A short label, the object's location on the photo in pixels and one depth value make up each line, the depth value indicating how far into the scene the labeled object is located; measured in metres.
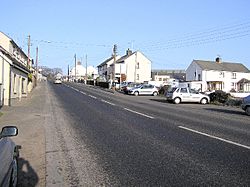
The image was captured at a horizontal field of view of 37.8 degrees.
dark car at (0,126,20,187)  4.29
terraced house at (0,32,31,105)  23.58
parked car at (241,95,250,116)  21.44
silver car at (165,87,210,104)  33.12
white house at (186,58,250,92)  78.38
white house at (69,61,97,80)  166.44
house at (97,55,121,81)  107.52
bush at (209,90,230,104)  33.07
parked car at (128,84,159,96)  48.81
